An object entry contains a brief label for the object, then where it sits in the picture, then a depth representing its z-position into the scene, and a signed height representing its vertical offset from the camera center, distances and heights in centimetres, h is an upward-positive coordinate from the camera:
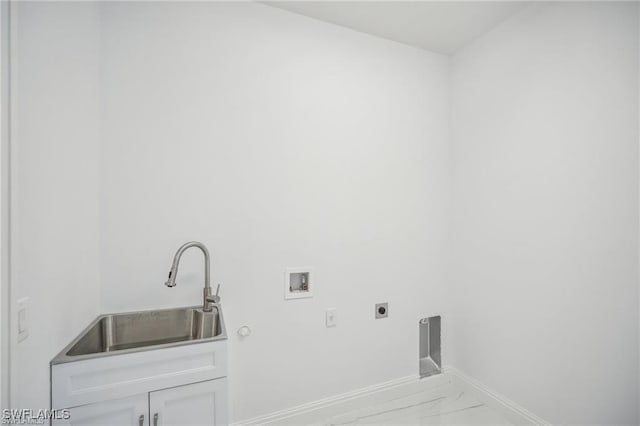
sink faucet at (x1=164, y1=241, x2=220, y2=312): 163 -33
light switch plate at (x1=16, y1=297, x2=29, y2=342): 101 -32
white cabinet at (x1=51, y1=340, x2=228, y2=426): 118 -66
